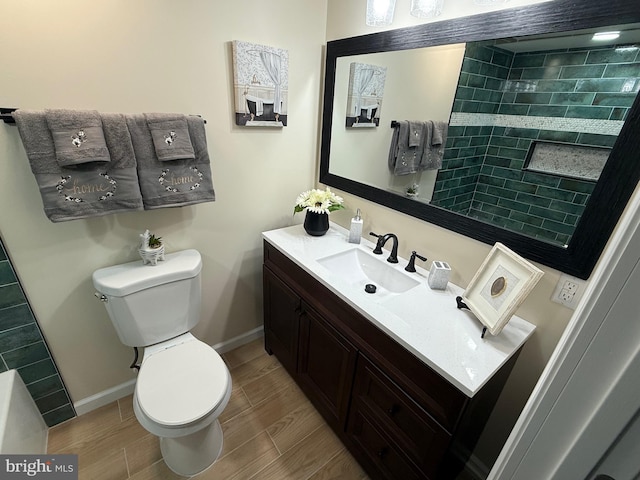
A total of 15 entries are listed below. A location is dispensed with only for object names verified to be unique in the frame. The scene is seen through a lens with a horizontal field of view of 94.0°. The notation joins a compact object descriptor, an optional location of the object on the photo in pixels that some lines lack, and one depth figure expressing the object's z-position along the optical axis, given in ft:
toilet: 3.84
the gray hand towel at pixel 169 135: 4.08
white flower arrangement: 5.38
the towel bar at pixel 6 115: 3.35
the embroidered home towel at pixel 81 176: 3.40
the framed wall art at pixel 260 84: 4.71
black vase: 5.51
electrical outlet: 3.21
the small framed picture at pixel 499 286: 3.13
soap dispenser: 5.33
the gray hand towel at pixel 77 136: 3.45
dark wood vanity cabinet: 3.19
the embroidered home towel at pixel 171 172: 4.06
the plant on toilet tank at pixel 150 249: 4.57
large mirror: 2.79
